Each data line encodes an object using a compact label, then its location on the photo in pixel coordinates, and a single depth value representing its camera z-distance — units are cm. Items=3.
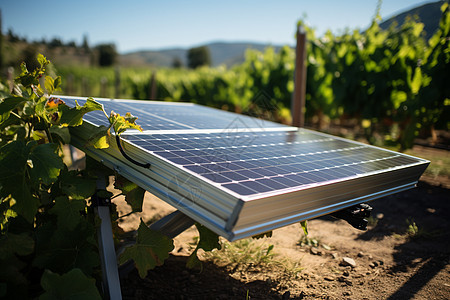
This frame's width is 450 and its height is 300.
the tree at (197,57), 13550
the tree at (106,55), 10699
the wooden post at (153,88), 1115
